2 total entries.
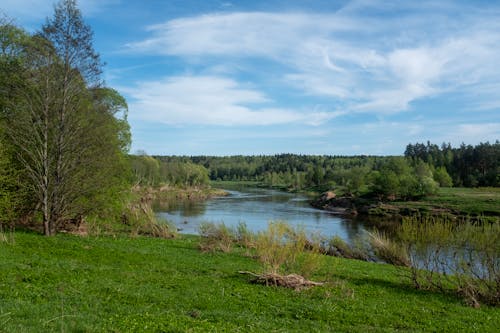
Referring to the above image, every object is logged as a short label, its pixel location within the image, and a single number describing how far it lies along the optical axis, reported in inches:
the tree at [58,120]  721.0
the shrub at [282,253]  515.8
